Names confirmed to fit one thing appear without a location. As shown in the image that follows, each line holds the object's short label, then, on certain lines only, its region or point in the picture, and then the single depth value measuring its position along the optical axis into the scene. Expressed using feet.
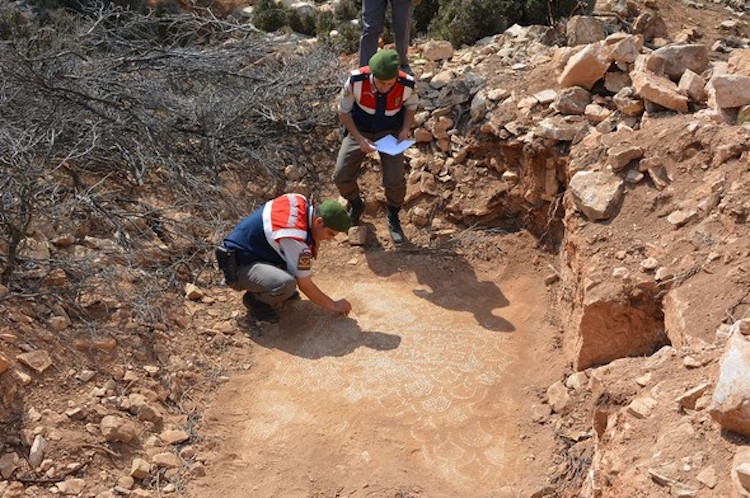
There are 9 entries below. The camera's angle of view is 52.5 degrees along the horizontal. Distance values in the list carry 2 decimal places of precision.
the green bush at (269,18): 27.26
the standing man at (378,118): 16.34
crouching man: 14.67
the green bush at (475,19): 22.48
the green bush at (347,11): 27.20
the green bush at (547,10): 22.74
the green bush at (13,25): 23.12
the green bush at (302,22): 27.20
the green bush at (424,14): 24.93
